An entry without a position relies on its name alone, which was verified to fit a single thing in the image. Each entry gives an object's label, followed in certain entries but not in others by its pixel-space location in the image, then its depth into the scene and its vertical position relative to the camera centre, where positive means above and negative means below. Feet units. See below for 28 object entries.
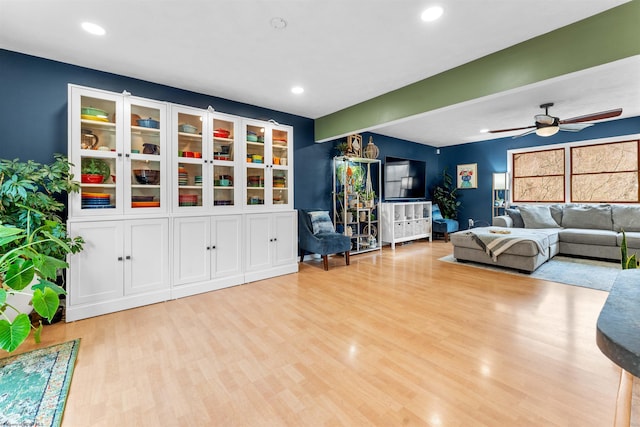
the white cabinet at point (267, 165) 12.87 +2.17
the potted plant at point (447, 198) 24.23 +1.12
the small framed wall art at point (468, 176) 23.60 +2.98
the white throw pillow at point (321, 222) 15.08 -0.59
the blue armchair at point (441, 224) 22.68 -1.06
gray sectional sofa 13.58 -1.31
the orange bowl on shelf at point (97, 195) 9.19 +0.54
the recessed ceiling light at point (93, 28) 7.45 +4.93
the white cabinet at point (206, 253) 10.73 -1.68
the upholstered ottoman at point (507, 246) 13.16 -1.79
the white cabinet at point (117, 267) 8.81 -1.84
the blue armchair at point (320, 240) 14.19 -1.49
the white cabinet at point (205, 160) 10.97 +2.07
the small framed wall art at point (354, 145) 17.30 +4.09
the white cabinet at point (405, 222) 19.60 -0.78
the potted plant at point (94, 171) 9.18 +1.36
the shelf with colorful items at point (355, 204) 17.42 +0.45
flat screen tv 20.88 +2.45
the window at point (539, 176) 19.74 +2.50
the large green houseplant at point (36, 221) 5.37 -0.24
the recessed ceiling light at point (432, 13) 6.89 +4.91
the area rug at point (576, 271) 11.68 -2.85
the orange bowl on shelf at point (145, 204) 10.00 +0.26
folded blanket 13.50 -1.45
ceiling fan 12.75 +4.04
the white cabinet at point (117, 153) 9.00 +2.00
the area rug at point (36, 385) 4.87 -3.46
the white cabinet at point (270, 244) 12.57 -1.54
